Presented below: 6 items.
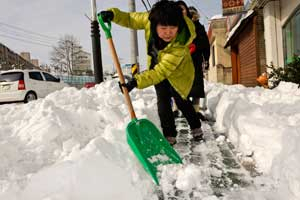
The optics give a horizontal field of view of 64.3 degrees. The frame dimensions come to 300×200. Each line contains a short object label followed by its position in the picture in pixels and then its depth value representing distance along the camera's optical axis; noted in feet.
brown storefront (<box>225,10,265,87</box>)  27.20
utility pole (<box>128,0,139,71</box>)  29.16
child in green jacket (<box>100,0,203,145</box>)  7.27
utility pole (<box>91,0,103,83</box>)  22.27
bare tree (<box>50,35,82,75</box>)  131.59
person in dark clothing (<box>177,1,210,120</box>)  11.51
